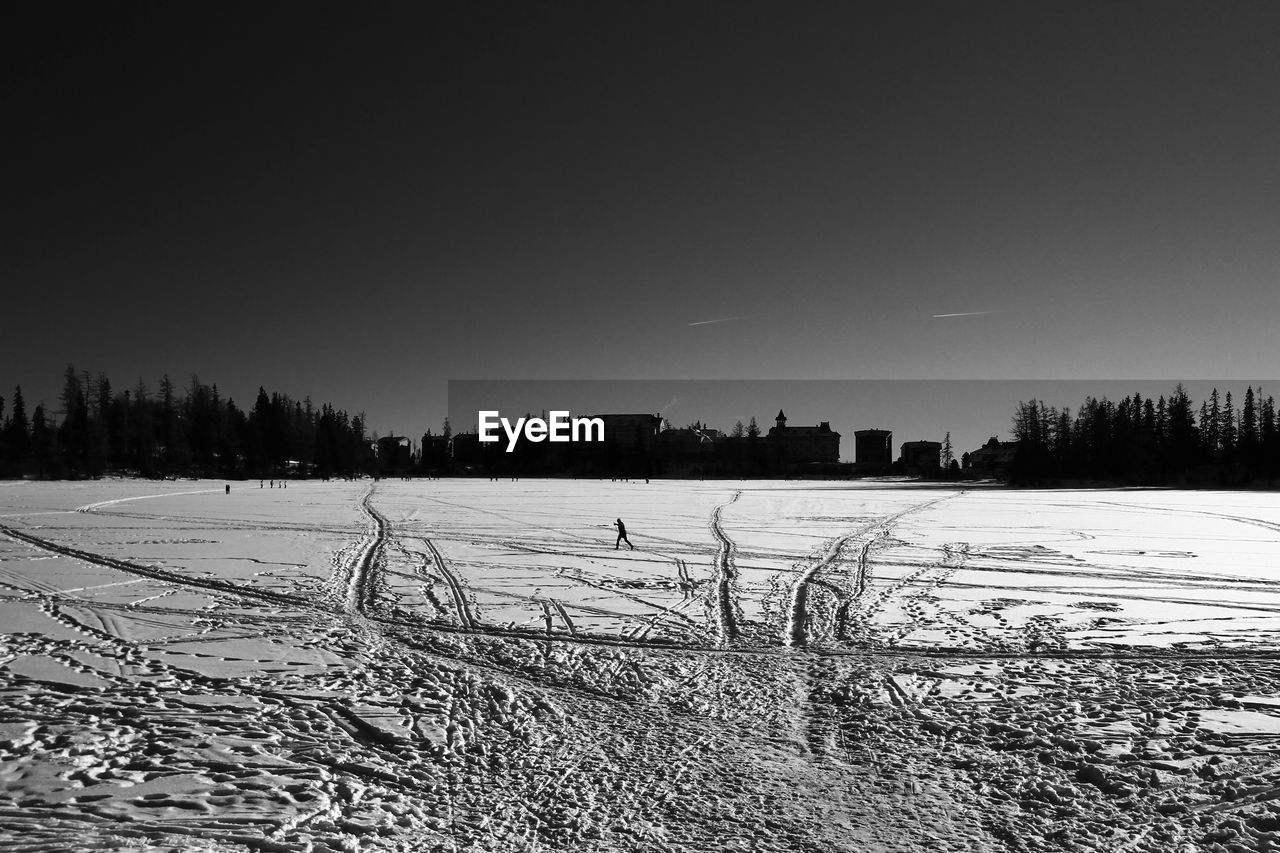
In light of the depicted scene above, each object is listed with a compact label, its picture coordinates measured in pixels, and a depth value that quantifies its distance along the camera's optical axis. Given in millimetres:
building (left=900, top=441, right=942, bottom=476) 146925
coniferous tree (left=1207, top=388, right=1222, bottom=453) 111250
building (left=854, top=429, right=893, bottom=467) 184250
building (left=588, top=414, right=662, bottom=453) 169150
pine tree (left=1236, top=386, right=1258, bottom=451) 101500
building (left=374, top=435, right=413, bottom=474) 164625
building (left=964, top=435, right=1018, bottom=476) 165650
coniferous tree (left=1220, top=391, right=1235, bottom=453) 108181
